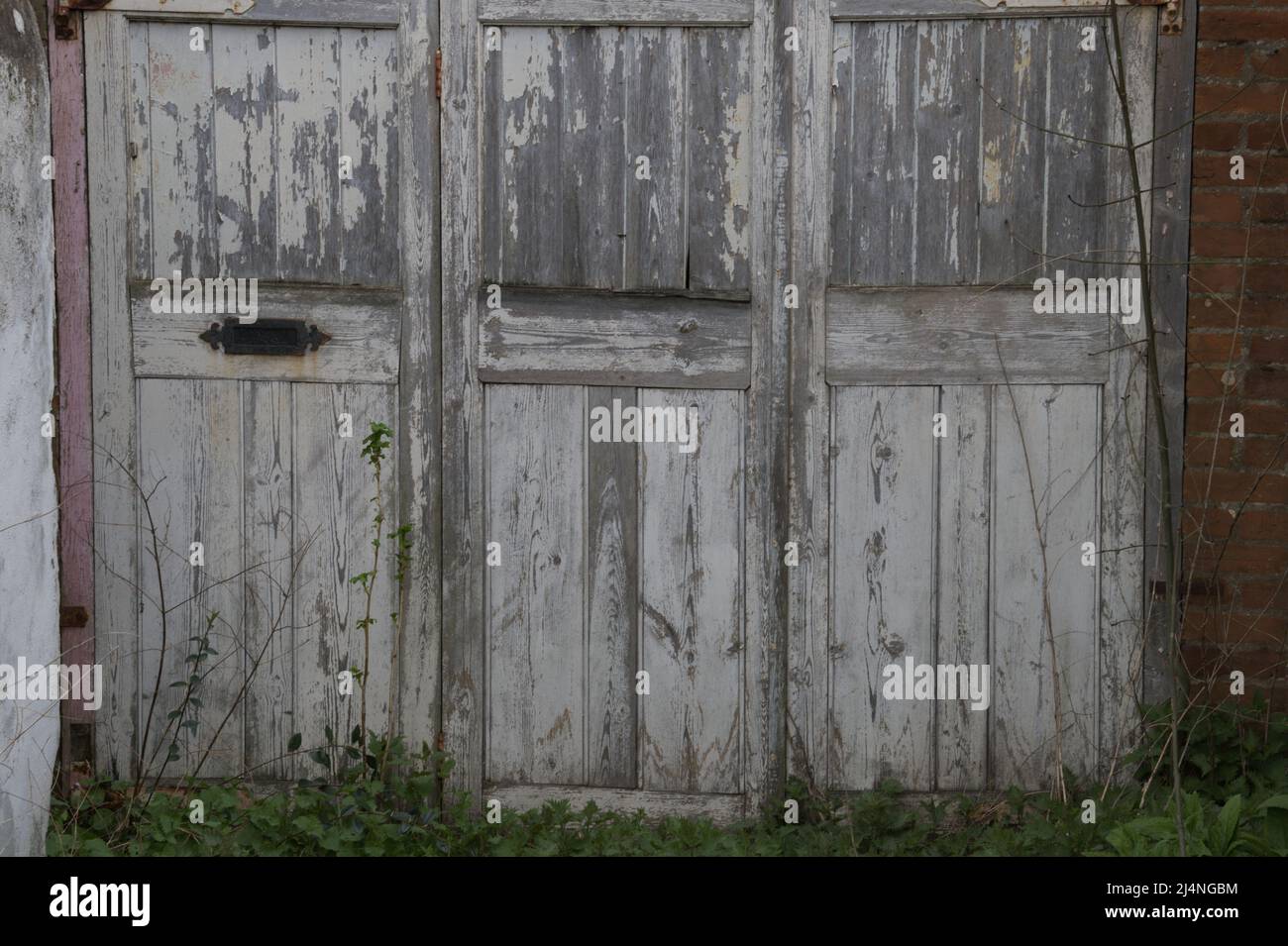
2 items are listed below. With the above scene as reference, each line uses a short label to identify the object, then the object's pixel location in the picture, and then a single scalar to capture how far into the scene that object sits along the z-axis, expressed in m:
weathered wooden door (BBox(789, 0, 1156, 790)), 3.96
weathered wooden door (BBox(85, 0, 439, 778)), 4.02
